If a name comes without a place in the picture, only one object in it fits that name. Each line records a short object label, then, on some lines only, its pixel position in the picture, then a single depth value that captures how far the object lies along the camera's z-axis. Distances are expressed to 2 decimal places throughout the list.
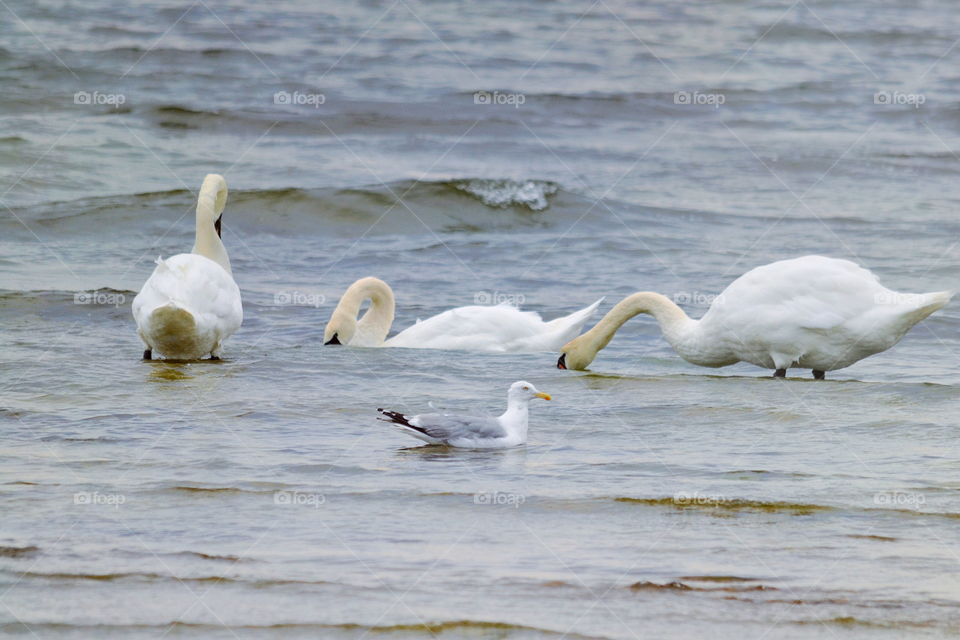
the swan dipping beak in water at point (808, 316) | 18.02
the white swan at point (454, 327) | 20.69
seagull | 13.84
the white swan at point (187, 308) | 18.39
